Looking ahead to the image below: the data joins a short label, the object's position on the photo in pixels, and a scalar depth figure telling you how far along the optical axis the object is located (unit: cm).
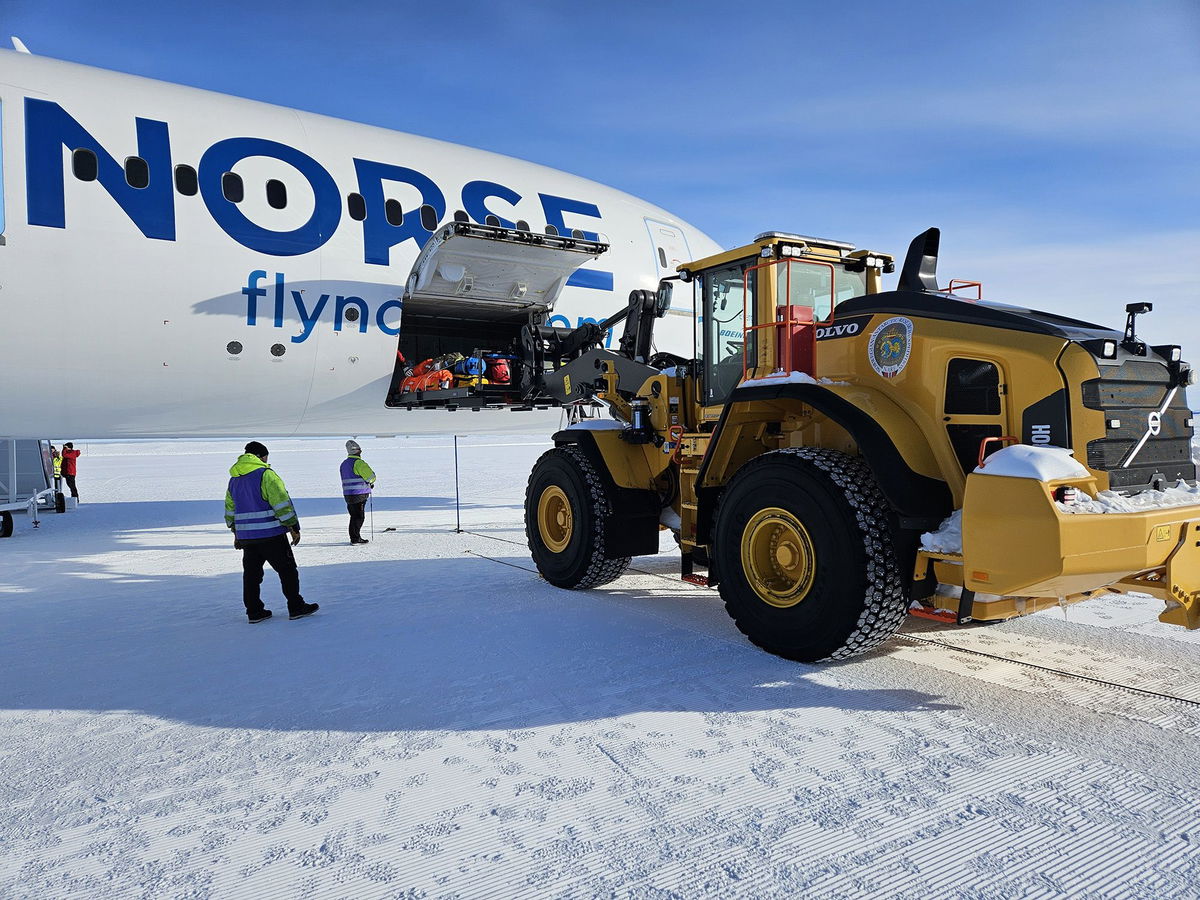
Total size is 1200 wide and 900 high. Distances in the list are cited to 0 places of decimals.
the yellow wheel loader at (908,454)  373
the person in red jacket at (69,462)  1675
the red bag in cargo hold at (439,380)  963
